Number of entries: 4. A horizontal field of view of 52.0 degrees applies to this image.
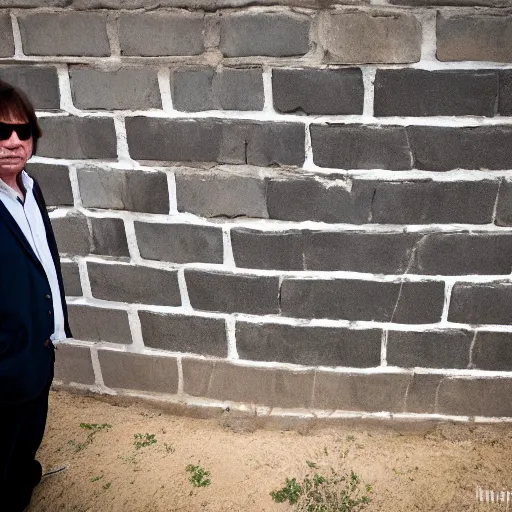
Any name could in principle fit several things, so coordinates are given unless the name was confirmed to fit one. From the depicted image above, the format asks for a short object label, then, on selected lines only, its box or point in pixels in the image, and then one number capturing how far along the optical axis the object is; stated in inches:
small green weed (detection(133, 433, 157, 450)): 80.0
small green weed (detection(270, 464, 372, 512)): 69.6
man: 53.6
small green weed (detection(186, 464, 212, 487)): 73.4
